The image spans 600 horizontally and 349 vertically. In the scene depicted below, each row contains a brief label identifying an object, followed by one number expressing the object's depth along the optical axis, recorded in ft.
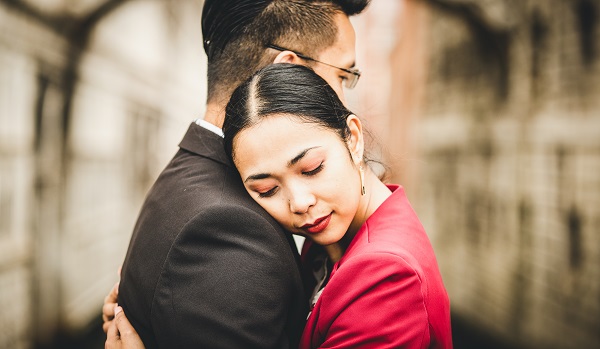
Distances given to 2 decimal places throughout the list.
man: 3.87
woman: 4.07
